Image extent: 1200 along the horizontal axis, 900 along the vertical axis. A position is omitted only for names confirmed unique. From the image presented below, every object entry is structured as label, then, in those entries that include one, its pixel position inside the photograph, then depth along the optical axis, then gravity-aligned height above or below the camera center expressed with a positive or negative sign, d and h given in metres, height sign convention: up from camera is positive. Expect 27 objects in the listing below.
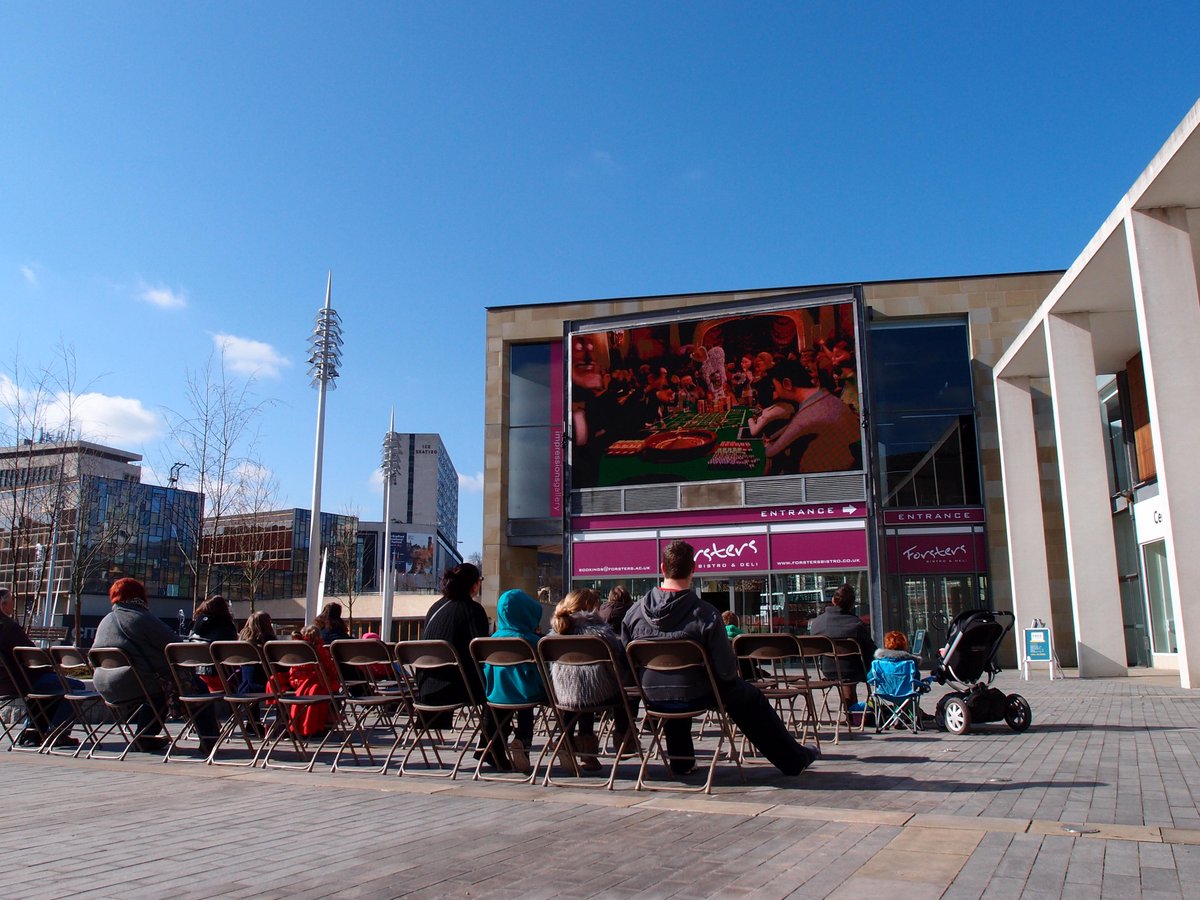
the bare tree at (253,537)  23.62 +2.10
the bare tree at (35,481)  20.88 +2.80
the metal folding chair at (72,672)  8.52 -0.63
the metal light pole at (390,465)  38.33 +5.75
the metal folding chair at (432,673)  6.89 -0.57
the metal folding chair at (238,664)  7.46 -0.53
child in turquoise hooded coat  6.73 -0.52
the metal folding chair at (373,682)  7.30 -0.70
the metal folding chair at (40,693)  8.77 -0.77
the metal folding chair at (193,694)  7.73 -0.71
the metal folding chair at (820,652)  8.20 -0.49
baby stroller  9.20 -0.79
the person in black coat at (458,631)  7.17 -0.21
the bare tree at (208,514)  18.81 +1.84
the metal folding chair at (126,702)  8.01 -0.80
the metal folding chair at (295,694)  7.29 -0.69
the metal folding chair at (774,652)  8.02 -0.44
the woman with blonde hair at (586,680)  6.35 -0.52
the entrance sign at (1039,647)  18.97 -0.98
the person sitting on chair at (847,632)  9.55 -0.34
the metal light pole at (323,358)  22.78 +6.12
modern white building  14.41 +3.28
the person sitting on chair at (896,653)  9.38 -0.53
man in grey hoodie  6.04 -0.49
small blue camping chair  9.30 -0.89
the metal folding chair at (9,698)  8.95 -0.86
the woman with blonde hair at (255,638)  9.09 -0.30
